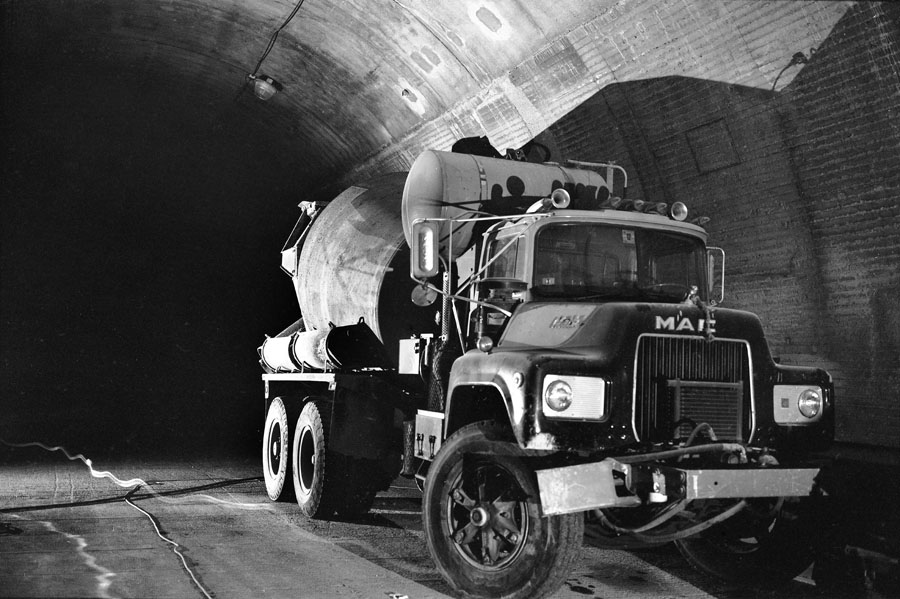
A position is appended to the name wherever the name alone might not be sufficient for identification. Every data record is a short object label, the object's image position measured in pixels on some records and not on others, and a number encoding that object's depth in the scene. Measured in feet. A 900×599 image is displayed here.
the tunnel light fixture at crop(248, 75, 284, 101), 52.24
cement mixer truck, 19.43
